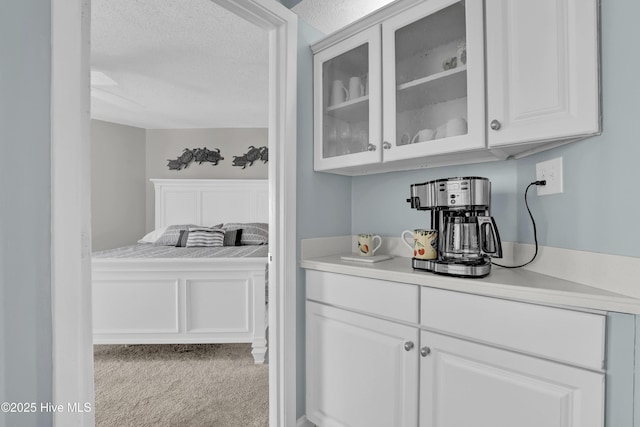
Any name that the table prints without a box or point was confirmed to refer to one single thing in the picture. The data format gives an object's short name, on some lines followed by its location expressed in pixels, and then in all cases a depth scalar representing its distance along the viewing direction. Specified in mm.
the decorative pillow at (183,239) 3775
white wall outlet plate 1152
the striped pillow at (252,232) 4078
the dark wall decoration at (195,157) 5012
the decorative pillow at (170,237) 3842
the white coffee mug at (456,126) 1268
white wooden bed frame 2570
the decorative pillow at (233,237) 3914
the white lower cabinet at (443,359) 924
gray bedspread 2852
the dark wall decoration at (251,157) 4969
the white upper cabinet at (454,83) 1001
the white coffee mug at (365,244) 1690
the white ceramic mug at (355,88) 1631
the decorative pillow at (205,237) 3766
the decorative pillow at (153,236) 4163
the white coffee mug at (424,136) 1382
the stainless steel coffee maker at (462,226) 1188
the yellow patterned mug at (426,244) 1352
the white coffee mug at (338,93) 1711
